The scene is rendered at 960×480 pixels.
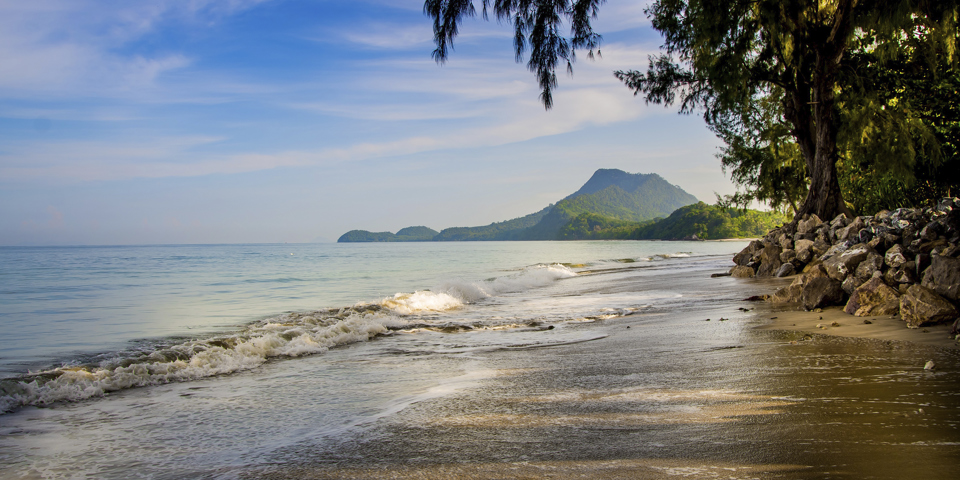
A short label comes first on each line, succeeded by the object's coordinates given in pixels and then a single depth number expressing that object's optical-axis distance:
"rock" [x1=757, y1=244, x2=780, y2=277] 18.45
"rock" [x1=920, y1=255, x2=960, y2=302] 6.56
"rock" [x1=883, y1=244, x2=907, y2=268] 8.53
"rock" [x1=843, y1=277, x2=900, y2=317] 7.49
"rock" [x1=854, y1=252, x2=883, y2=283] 8.96
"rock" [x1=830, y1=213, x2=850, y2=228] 16.91
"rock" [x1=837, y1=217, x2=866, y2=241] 13.98
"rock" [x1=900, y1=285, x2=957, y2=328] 6.34
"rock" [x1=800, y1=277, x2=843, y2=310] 8.94
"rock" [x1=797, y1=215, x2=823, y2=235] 18.38
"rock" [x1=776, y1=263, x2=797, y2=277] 16.98
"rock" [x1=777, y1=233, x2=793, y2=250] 19.22
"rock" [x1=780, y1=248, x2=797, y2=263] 17.62
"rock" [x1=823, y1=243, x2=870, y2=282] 9.85
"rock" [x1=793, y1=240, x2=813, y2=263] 16.73
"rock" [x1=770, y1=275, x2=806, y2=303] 10.14
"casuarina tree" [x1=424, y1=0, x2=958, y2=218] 13.16
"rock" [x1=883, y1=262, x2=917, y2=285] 8.09
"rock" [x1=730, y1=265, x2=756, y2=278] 19.08
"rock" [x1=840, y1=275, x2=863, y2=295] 8.89
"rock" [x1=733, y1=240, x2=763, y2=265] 21.98
